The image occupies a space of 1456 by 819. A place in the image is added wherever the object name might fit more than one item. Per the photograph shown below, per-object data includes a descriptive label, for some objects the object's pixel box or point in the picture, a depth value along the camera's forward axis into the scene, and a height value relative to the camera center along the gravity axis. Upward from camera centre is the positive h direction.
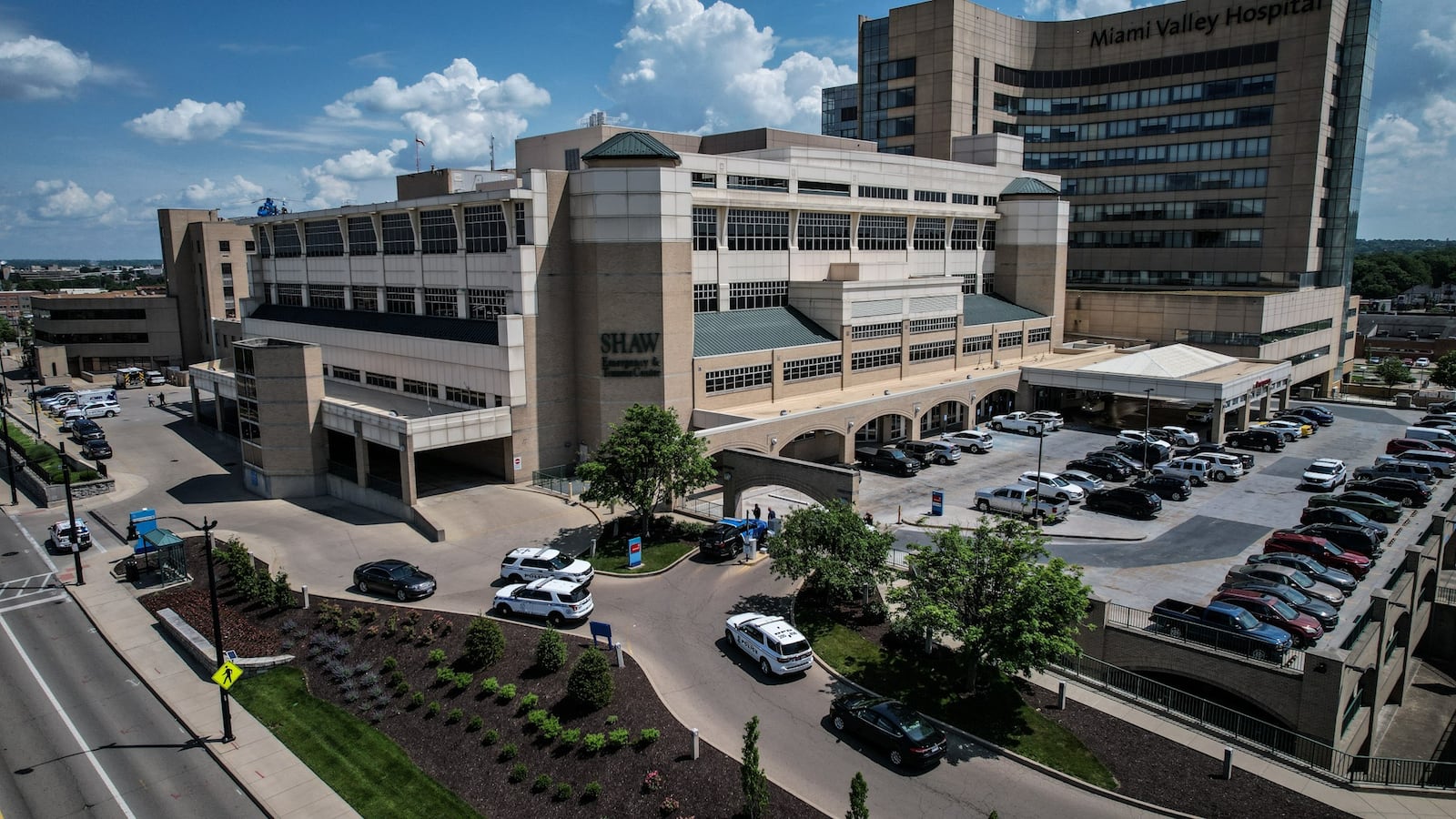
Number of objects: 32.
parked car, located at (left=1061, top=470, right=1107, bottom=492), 50.84 -12.79
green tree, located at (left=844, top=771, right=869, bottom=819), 20.22 -12.29
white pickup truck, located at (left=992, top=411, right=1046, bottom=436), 66.94 -12.60
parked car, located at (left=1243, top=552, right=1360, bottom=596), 36.03 -12.82
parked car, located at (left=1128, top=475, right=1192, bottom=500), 49.69 -12.88
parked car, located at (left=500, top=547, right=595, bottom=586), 37.12 -13.08
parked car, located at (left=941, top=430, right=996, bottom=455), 61.41 -12.65
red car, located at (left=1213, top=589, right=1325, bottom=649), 30.97 -12.72
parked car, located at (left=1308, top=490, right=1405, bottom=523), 44.34 -12.42
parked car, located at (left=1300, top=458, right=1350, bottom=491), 50.91 -12.51
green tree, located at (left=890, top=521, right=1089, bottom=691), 26.98 -10.78
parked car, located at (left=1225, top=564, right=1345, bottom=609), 34.86 -12.77
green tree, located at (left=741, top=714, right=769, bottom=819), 22.47 -13.21
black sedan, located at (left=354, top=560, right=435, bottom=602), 37.19 -13.56
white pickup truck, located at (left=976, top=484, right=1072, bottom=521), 46.78 -13.05
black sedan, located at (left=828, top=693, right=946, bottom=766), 25.11 -13.61
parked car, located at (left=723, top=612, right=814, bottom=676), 29.89 -13.19
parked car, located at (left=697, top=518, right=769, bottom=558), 40.25 -12.76
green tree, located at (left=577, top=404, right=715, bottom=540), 42.47 -9.88
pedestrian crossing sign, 28.48 -13.33
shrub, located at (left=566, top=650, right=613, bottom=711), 28.45 -13.59
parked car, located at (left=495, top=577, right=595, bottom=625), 34.62 -13.39
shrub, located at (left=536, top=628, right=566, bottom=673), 30.75 -13.67
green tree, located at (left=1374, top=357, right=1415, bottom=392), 84.19 -11.04
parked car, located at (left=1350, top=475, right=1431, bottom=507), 47.38 -12.55
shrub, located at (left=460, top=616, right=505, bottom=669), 31.58 -13.76
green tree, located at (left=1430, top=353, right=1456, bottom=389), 87.50 -11.43
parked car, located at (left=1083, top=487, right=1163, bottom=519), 46.38 -12.92
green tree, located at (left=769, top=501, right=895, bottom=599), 33.69 -11.26
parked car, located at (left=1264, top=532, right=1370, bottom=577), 37.97 -12.85
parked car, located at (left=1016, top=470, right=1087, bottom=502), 47.34 -12.46
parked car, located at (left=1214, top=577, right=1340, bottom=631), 32.56 -12.87
